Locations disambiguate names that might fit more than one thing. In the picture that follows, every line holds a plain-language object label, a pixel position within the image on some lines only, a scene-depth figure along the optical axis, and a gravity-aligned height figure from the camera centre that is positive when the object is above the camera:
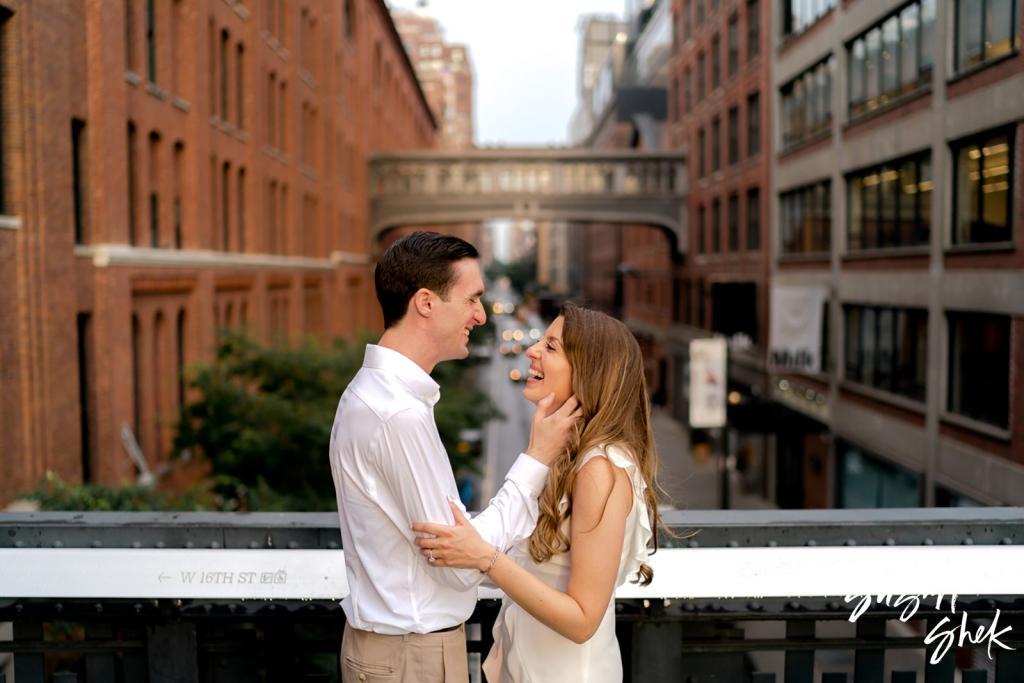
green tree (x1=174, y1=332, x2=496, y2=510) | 16.19 -2.34
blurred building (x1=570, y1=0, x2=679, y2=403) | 51.88 +5.76
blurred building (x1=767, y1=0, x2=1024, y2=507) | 16.61 +1.16
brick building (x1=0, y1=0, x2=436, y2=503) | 14.00 +1.90
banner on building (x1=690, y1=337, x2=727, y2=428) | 26.08 -2.47
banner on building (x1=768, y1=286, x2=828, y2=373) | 25.25 -0.95
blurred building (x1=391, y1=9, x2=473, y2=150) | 182.38 +48.11
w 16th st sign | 3.33 -1.00
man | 2.69 -0.53
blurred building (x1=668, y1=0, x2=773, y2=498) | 31.75 +4.39
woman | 2.68 -0.69
